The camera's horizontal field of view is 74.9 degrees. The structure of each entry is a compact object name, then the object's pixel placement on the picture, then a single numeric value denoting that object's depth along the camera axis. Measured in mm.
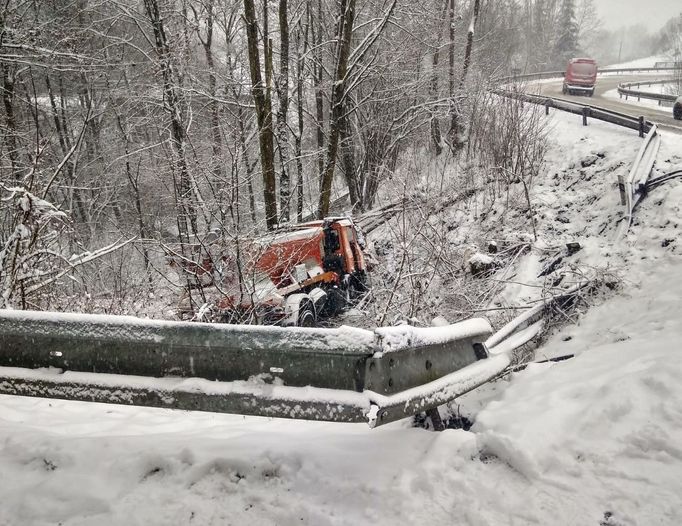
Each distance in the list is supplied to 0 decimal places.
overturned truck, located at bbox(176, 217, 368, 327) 7234
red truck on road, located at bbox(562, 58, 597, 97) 26031
